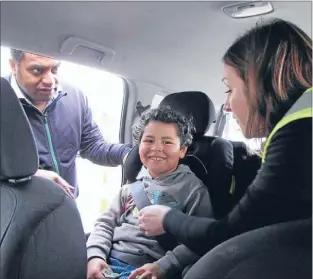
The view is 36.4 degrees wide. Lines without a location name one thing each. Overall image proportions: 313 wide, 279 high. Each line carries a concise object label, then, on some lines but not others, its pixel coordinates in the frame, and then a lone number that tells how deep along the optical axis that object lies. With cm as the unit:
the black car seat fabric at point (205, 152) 131
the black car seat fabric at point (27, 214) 105
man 110
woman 101
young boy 128
